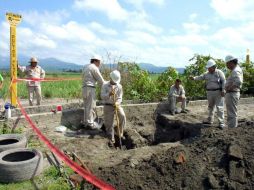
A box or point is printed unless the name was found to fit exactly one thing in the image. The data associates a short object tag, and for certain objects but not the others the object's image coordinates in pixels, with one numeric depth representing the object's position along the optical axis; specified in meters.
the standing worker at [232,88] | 5.01
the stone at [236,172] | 3.15
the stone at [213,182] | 3.10
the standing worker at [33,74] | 6.25
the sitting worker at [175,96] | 6.18
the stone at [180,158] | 3.44
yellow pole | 5.81
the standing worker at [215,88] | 5.48
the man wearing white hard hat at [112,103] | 5.07
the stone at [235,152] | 3.35
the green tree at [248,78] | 8.43
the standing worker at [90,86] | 5.27
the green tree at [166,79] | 7.66
